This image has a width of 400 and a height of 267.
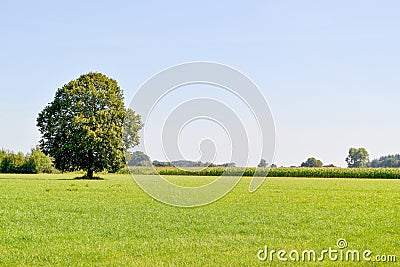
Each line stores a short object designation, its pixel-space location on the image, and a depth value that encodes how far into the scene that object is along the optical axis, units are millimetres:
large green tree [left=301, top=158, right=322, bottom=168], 126262
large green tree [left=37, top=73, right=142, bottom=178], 57594
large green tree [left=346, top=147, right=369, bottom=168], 171375
